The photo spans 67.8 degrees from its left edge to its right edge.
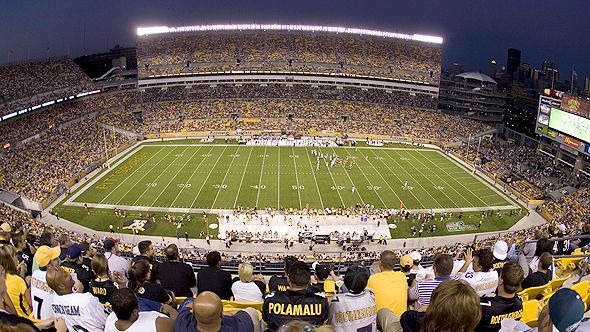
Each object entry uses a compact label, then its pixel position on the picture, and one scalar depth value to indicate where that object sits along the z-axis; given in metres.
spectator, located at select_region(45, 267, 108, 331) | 4.46
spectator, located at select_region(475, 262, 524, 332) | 4.22
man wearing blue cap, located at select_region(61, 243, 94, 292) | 6.49
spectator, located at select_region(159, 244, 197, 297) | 6.51
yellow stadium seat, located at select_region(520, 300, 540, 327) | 5.28
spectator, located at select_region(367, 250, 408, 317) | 5.11
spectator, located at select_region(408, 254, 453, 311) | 5.20
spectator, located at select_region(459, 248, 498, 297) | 5.48
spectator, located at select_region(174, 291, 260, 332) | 3.34
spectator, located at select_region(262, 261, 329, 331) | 4.19
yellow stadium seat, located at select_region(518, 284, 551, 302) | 6.50
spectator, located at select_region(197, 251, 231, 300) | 6.42
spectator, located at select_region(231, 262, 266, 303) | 5.82
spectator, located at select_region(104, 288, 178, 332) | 3.80
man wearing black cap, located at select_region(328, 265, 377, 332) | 4.43
